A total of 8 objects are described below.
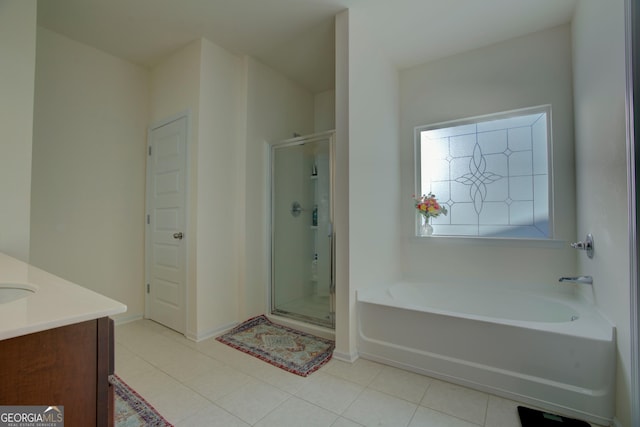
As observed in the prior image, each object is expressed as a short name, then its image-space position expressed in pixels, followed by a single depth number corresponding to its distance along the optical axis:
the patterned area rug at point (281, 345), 2.14
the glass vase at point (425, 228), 2.97
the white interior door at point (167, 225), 2.70
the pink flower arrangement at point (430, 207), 2.89
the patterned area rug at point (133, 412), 1.51
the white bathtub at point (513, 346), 1.55
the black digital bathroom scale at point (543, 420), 1.49
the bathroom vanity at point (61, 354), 0.65
